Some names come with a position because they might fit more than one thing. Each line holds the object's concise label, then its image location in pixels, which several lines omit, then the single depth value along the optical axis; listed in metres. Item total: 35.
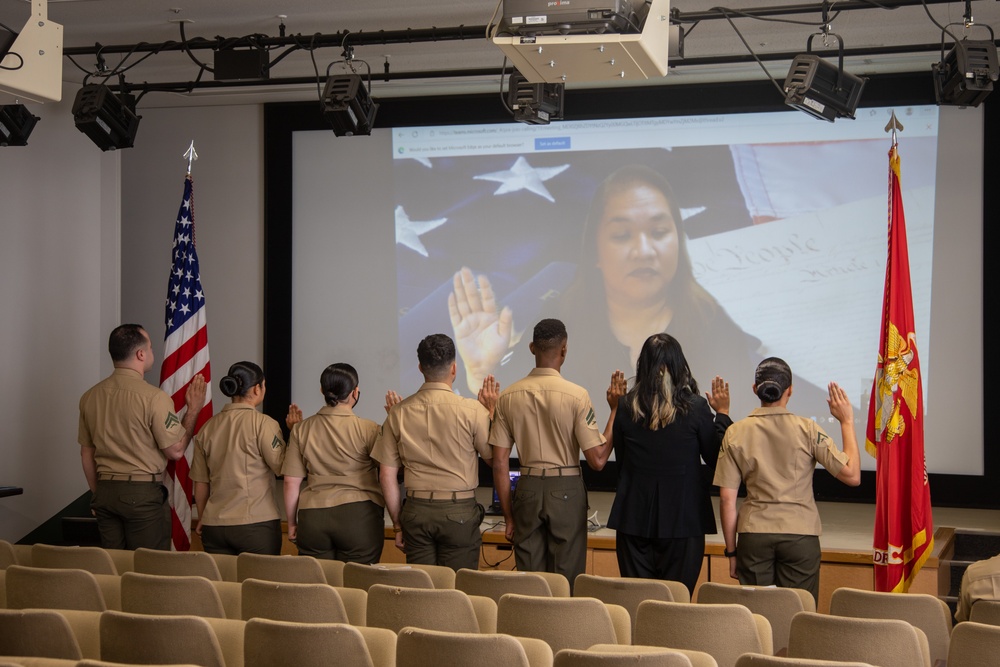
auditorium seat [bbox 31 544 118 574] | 4.62
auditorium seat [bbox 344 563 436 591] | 4.07
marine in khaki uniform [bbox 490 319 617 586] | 5.23
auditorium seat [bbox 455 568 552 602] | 4.08
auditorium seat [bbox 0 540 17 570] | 4.72
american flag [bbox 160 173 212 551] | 6.82
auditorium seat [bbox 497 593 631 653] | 3.51
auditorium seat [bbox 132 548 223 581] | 4.58
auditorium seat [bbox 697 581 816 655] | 3.96
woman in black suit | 4.97
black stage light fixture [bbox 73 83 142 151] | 6.98
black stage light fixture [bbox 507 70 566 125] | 6.53
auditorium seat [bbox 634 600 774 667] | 3.41
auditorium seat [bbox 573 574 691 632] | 3.99
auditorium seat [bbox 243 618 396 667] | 2.98
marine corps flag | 5.48
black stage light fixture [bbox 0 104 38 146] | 6.86
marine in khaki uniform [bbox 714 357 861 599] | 4.84
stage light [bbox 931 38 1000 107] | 5.63
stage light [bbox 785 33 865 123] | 5.73
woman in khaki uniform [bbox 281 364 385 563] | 5.37
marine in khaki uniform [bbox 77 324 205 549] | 5.87
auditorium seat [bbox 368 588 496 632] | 3.62
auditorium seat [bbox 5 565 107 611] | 3.91
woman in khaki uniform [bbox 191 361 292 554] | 5.54
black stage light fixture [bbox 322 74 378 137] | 6.73
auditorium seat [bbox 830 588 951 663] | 3.85
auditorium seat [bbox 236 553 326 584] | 4.41
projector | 3.64
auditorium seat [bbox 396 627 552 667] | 2.89
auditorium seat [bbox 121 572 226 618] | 3.79
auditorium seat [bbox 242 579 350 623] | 3.66
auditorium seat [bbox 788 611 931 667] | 3.21
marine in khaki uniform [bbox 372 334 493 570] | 5.25
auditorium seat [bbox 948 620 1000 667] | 3.12
